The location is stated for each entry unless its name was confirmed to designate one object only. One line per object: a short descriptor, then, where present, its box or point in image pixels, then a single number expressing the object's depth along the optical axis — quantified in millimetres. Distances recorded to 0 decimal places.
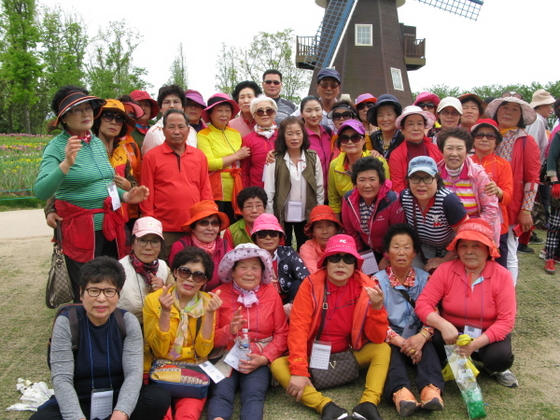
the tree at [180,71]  30302
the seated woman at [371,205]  3781
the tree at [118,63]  26969
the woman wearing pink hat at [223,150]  4598
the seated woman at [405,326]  2952
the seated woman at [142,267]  3314
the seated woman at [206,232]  3713
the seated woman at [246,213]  4070
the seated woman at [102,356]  2518
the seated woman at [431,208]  3477
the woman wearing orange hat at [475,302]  3057
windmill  19281
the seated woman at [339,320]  2975
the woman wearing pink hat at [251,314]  3064
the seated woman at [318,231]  4035
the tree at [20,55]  22872
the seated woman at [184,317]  2928
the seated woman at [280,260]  3775
